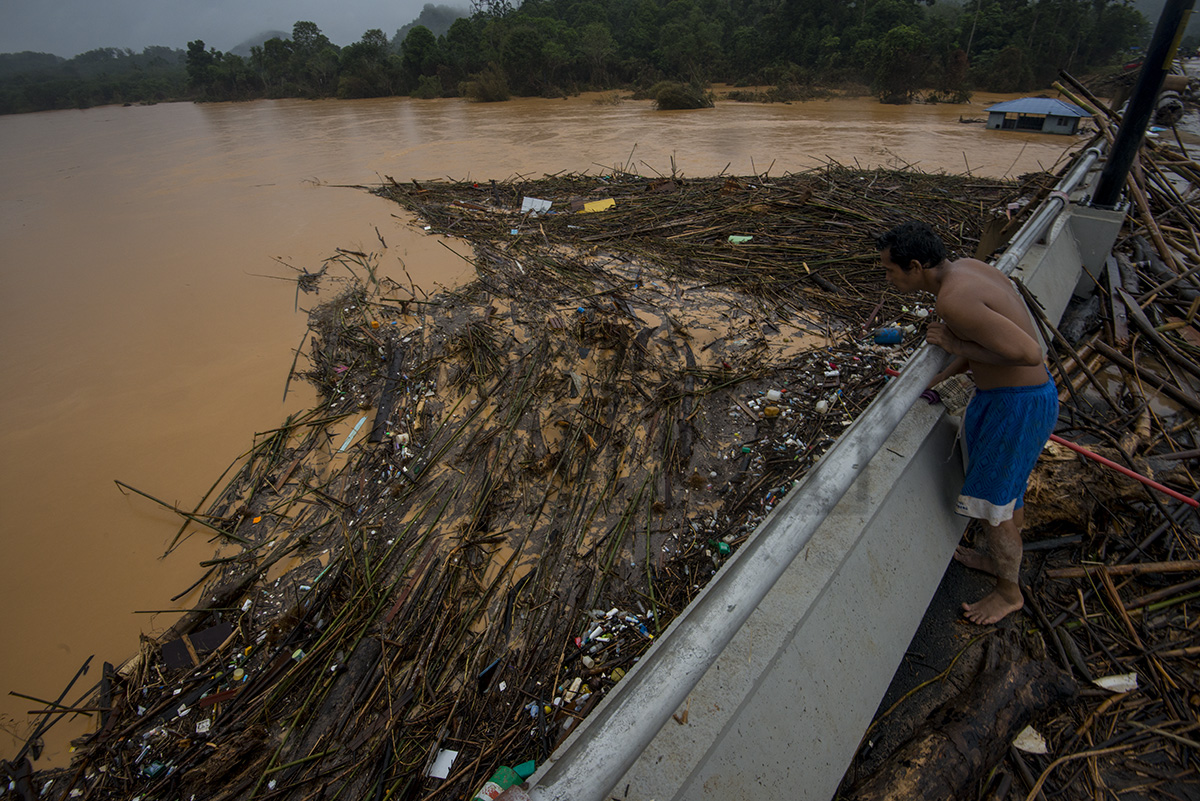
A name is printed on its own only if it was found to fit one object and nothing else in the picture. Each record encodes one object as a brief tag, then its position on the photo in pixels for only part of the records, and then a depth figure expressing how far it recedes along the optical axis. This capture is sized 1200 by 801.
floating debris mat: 2.37
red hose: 2.35
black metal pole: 3.23
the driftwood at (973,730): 1.75
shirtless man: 1.95
